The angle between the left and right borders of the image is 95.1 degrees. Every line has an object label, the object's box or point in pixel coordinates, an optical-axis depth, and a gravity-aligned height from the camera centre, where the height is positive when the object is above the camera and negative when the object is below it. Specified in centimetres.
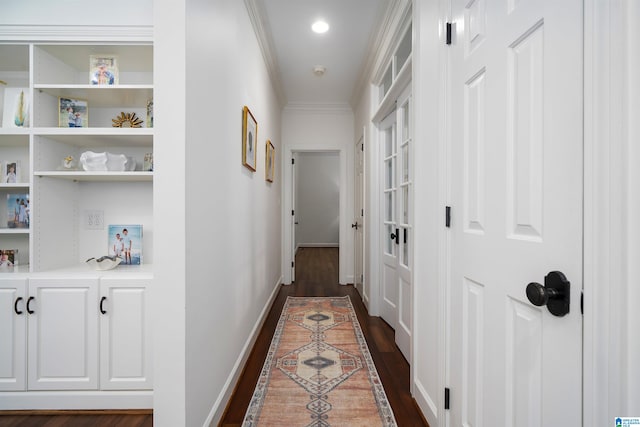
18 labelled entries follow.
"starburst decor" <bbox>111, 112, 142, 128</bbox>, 191 +59
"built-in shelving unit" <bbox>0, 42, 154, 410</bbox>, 165 -36
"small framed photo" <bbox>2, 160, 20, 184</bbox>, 191 +25
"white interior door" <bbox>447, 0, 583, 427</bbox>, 74 +1
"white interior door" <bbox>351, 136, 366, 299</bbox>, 390 -9
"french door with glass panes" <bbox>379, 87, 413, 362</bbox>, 239 -10
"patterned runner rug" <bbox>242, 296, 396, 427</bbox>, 162 -113
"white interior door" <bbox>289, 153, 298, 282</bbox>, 460 -3
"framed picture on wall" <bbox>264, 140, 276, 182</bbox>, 321 +58
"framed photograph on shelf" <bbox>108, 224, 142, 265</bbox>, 195 -20
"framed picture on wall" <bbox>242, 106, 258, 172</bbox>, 215 +58
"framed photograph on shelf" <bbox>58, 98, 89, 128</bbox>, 184 +63
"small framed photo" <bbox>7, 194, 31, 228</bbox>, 192 +1
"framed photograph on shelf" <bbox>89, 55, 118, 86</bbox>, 179 +87
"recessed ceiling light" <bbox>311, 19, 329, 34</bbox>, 259 +168
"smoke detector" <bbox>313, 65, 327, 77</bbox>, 338 +166
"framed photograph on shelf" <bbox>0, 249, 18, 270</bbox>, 188 -30
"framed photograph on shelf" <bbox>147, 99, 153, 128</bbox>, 185 +63
